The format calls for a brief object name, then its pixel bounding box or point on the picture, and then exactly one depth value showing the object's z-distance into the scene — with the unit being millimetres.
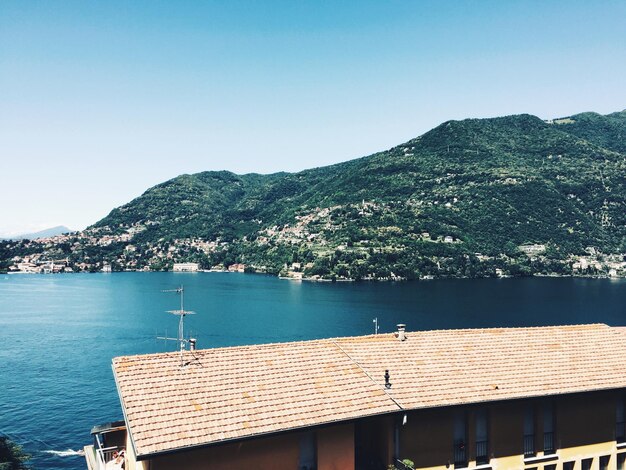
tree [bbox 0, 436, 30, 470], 31103
